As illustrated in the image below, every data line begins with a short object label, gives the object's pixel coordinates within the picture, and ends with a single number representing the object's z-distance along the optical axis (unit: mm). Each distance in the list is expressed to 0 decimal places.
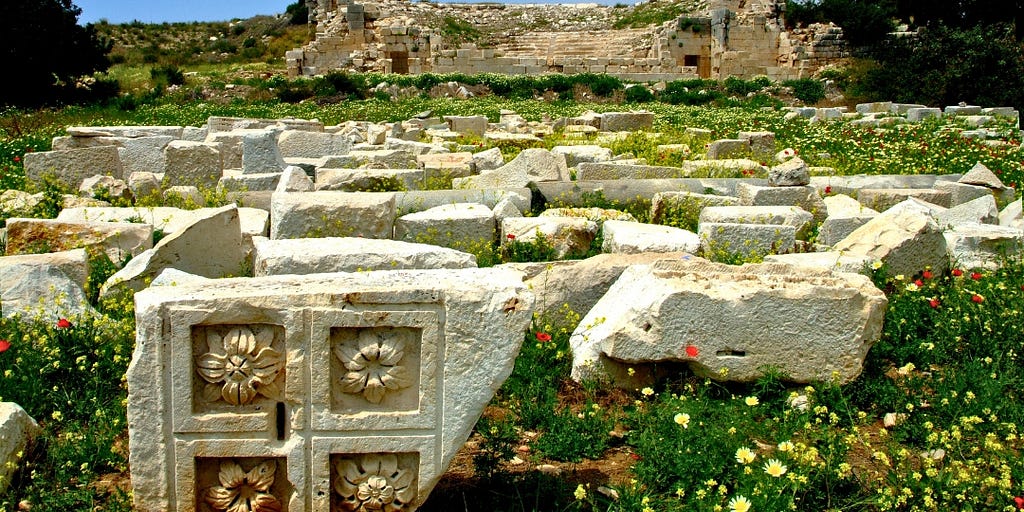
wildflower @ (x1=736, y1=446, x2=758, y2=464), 3404
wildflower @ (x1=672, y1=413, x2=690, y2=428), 3797
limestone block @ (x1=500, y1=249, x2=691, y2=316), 5500
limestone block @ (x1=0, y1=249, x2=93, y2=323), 5152
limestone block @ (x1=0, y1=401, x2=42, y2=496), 3627
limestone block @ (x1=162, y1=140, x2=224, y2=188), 9430
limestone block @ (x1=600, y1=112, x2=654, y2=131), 16297
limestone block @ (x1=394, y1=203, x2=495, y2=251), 7023
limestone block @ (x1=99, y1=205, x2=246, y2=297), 5551
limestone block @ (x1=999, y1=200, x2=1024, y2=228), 8188
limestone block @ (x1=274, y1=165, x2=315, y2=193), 8045
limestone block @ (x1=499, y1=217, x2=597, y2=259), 6965
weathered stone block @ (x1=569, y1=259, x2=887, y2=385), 4516
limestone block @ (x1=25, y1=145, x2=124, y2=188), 9281
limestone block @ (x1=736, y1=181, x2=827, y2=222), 8203
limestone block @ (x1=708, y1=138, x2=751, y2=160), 11820
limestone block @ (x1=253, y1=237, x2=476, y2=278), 5020
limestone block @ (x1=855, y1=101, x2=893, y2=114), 20969
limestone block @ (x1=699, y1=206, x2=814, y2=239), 7359
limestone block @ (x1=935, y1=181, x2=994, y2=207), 9188
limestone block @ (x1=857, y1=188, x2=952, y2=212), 9000
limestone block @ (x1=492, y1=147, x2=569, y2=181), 9453
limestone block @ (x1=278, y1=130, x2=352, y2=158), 11414
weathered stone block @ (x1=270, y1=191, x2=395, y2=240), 6543
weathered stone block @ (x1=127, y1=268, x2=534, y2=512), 3195
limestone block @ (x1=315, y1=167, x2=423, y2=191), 8906
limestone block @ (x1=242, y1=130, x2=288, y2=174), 9484
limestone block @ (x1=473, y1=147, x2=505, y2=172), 10578
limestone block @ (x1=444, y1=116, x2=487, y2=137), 16062
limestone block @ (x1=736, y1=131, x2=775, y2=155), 12430
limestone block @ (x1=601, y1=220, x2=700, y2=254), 6461
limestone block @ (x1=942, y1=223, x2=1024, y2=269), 6719
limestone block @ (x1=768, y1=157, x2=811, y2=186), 8344
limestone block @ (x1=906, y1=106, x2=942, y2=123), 18750
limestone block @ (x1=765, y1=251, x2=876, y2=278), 5969
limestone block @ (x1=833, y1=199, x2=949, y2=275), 6182
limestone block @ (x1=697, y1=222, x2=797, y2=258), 6848
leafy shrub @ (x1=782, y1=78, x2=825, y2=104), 24656
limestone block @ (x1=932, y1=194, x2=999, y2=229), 7926
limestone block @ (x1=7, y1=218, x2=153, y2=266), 6312
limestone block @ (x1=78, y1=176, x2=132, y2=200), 8594
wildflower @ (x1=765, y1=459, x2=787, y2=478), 3354
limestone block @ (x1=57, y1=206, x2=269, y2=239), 6878
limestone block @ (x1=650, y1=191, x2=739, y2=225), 8180
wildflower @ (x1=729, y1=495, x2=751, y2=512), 3205
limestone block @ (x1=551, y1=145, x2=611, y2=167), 11281
